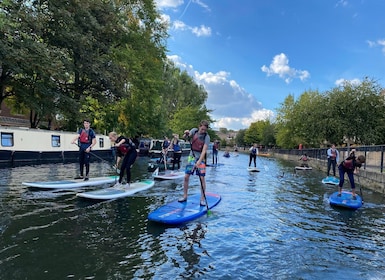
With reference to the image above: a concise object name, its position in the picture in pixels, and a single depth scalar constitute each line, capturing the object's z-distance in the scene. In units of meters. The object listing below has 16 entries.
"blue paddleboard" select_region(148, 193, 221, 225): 6.79
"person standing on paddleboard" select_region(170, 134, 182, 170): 16.55
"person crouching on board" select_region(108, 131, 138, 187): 9.95
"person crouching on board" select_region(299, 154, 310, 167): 27.16
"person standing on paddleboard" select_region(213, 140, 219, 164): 27.55
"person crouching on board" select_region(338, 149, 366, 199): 10.11
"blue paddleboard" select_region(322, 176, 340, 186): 16.56
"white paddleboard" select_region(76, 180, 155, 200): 8.78
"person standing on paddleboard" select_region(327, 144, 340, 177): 19.22
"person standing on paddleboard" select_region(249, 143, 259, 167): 23.85
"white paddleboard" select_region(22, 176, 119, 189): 10.18
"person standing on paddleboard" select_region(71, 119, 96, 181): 10.81
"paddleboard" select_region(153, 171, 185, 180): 14.30
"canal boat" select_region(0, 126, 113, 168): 18.70
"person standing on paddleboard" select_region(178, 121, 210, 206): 7.93
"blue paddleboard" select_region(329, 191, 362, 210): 9.66
